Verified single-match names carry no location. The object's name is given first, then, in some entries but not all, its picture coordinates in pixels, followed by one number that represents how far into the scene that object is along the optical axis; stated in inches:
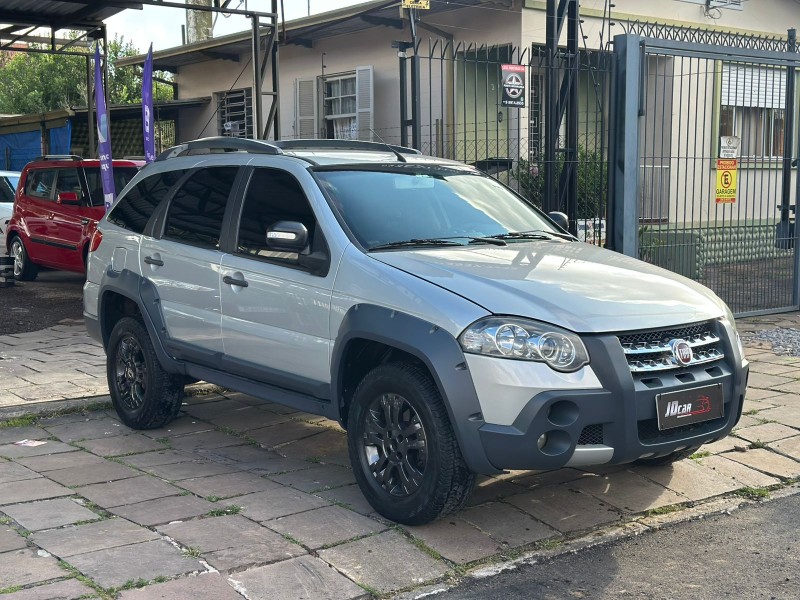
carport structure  511.2
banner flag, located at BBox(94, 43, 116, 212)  453.7
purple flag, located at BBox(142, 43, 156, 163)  444.8
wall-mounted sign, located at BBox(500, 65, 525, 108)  371.2
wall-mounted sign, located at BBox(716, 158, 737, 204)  382.9
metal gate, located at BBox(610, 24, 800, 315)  358.3
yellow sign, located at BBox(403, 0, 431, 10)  444.4
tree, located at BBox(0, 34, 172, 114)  1412.4
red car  513.3
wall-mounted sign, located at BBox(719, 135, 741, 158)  382.7
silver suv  164.2
